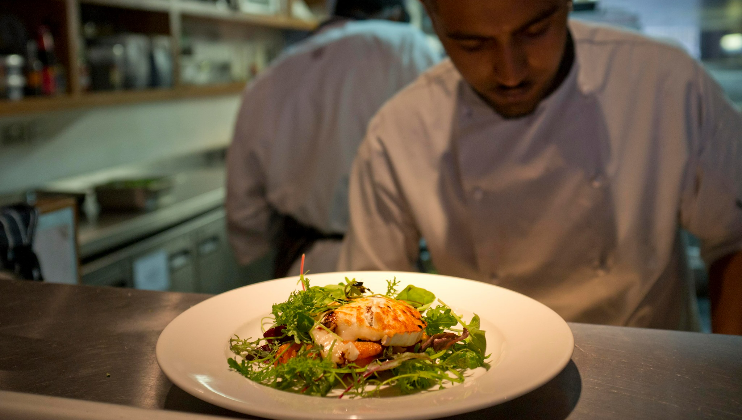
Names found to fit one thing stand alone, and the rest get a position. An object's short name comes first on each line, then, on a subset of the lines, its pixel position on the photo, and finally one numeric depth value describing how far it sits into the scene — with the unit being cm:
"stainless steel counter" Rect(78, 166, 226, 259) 251
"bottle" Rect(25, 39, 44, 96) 254
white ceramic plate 50
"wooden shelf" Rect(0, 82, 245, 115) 243
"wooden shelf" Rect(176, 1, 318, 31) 348
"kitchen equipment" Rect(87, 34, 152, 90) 299
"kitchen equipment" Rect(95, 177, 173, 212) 291
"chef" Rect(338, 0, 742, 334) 141
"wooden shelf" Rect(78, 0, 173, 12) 281
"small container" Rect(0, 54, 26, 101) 239
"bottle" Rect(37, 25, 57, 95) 260
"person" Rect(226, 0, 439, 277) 254
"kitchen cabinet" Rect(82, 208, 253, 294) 259
